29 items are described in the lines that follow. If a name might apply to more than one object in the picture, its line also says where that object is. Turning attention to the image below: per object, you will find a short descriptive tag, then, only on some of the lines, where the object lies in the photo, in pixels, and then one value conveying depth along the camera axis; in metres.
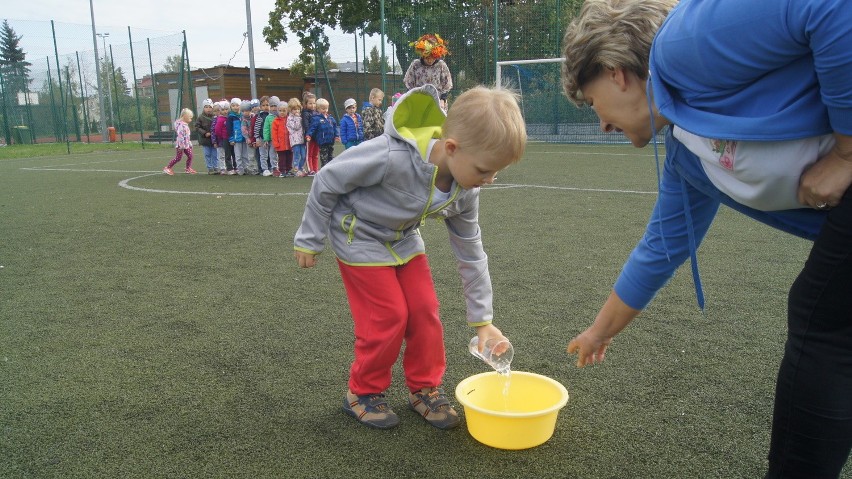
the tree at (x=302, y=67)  31.17
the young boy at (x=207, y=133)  13.19
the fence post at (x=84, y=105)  27.19
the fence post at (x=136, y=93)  24.36
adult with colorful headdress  10.20
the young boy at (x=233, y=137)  12.99
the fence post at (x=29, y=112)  25.19
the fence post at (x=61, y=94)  24.33
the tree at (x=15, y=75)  23.84
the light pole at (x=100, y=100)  26.23
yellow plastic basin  2.18
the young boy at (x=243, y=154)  13.09
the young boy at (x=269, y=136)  12.40
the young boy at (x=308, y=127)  12.15
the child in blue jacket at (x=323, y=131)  12.04
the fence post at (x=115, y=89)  26.12
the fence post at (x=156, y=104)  24.26
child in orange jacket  12.20
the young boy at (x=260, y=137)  12.52
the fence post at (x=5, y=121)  23.45
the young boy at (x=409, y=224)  2.17
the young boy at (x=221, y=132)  13.04
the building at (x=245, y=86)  22.02
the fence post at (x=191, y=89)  21.76
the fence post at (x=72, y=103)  26.03
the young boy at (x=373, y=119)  11.94
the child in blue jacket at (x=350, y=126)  12.25
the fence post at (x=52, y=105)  25.41
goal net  18.06
